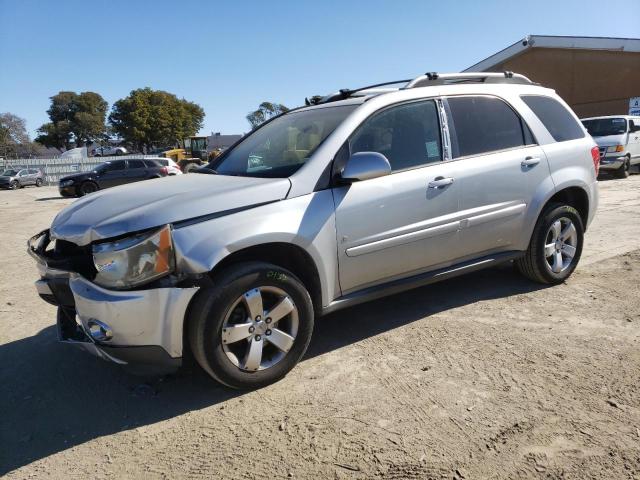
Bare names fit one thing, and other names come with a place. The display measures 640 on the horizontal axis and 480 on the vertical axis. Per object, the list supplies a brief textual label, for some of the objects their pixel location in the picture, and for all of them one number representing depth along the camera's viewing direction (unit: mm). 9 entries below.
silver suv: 2639
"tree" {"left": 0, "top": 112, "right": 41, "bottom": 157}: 72875
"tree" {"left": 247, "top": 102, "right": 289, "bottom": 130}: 87312
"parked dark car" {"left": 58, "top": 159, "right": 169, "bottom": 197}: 20141
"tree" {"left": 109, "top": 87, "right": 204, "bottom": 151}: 62281
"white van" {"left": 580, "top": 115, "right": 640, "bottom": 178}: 14719
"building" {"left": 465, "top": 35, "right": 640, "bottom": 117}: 22141
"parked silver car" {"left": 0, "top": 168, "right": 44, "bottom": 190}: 30844
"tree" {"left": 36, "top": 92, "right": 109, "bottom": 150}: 77312
